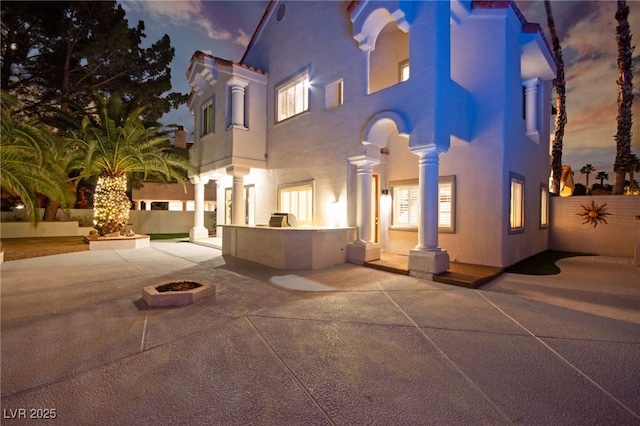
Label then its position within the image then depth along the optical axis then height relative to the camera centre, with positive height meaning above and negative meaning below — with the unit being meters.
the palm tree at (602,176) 32.16 +4.63
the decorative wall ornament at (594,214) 11.37 +0.13
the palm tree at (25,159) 7.82 +1.57
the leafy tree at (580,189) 25.59 +2.59
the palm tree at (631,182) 15.23 +1.92
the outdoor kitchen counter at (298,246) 8.12 -0.88
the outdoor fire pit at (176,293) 5.03 -1.39
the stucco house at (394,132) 7.24 +2.62
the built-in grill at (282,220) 9.94 -0.16
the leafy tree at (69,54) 15.33 +9.29
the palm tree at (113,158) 12.63 +2.53
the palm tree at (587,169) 27.70 +4.60
